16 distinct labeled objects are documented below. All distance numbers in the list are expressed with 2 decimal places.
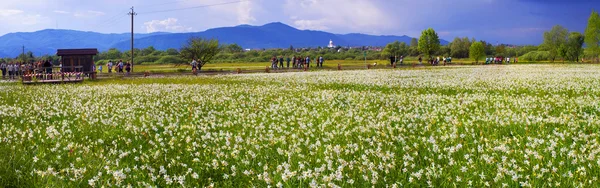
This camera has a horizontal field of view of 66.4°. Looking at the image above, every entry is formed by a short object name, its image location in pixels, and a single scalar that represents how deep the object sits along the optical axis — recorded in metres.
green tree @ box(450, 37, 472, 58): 178.02
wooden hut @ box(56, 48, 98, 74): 39.31
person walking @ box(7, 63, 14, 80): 46.41
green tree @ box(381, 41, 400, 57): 173.51
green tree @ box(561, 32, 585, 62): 133.39
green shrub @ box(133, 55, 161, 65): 134.12
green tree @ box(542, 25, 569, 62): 143.62
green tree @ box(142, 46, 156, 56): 173.24
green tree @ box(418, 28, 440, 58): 132.62
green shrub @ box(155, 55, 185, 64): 130.45
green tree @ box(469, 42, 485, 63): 130.76
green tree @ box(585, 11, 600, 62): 102.19
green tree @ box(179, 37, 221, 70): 72.44
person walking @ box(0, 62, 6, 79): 49.00
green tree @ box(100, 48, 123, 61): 185.00
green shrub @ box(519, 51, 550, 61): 140.50
